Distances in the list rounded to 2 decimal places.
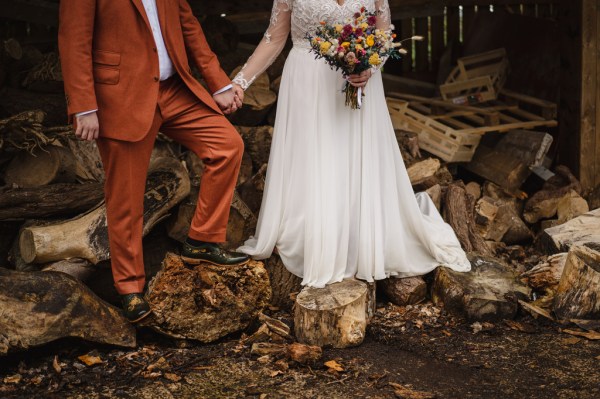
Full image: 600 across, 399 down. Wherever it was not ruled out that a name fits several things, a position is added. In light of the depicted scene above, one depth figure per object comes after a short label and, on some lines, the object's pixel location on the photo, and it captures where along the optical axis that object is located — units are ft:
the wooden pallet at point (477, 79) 26.25
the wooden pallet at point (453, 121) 23.82
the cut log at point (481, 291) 17.31
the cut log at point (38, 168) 18.71
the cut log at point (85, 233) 16.75
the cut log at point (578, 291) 16.85
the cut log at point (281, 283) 18.01
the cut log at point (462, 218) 20.45
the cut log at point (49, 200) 17.53
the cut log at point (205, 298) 15.87
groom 14.19
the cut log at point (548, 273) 18.25
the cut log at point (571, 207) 22.79
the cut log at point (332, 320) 15.81
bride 17.29
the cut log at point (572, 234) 19.47
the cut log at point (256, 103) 21.80
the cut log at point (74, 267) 16.98
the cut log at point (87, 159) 19.54
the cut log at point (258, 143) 21.66
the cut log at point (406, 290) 18.26
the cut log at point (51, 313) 14.71
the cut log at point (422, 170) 22.11
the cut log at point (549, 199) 23.40
